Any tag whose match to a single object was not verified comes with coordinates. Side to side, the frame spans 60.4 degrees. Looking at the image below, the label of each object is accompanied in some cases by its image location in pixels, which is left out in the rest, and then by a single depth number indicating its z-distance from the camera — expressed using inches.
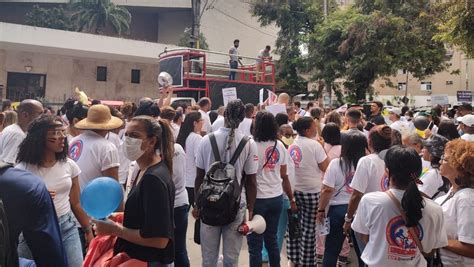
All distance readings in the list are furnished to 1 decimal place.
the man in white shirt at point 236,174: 130.6
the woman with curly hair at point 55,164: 114.0
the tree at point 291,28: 989.2
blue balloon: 84.0
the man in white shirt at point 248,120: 252.6
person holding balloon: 87.6
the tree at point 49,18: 1086.4
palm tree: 1164.5
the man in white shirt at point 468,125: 205.9
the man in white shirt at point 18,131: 165.5
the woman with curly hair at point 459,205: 96.6
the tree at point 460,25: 350.3
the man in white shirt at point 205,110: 294.4
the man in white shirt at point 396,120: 286.0
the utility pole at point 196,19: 907.4
